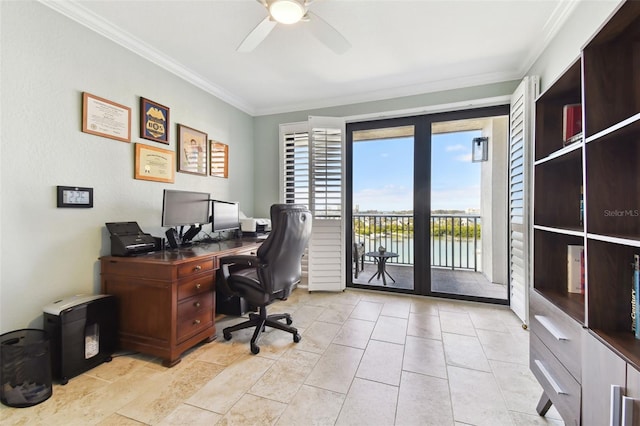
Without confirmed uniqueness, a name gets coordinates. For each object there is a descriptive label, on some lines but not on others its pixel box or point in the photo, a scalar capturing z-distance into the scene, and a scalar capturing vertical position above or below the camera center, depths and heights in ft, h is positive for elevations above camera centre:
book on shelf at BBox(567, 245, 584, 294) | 4.33 -0.91
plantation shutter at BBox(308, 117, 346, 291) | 11.59 +0.32
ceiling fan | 5.27 +4.24
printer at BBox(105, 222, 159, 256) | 6.64 -0.69
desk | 6.16 -2.10
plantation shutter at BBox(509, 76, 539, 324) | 8.02 +0.85
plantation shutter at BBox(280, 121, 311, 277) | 12.12 +2.31
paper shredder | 5.46 -2.64
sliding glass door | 10.77 +0.56
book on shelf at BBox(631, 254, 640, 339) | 2.98 -0.97
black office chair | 6.77 -1.44
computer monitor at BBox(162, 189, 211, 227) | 7.53 +0.18
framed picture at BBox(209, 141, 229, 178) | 10.64 +2.31
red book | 4.24 +1.54
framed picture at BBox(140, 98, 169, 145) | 7.89 +2.91
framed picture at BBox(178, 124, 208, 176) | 9.19 +2.33
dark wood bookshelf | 3.02 +0.28
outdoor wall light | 12.78 +3.23
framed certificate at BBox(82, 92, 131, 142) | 6.57 +2.55
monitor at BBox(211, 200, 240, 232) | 9.37 -0.08
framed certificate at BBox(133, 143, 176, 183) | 7.84 +1.59
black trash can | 4.79 -2.92
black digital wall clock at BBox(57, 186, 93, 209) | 6.10 +0.41
